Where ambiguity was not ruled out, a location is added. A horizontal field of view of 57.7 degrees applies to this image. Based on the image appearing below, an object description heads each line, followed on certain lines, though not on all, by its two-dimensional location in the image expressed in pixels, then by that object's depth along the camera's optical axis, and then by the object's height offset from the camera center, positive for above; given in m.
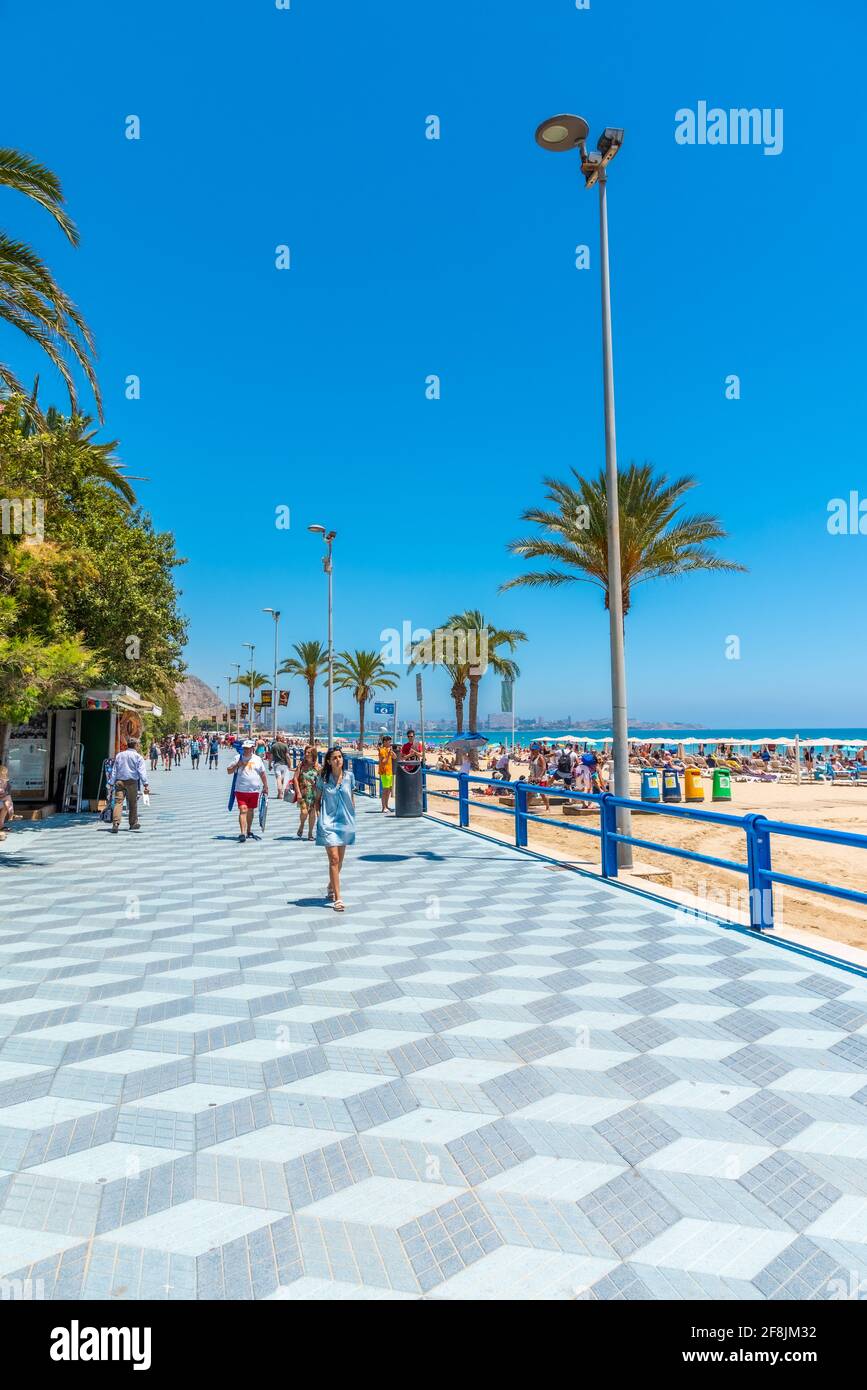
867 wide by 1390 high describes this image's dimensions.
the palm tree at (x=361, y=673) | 53.47 +4.37
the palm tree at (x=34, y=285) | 10.27 +6.40
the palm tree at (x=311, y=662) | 58.16 +5.60
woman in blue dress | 7.91 -0.81
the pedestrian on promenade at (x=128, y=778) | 14.61 -0.72
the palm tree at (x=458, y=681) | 40.73 +2.93
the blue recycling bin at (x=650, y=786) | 24.80 -1.63
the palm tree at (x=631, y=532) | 17.17 +4.52
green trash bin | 25.89 -1.63
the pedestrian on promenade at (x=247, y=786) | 13.33 -0.81
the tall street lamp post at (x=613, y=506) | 10.21 +3.10
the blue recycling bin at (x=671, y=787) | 25.48 -1.69
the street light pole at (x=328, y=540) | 28.10 +7.16
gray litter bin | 17.30 -1.22
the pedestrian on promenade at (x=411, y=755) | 17.28 -0.41
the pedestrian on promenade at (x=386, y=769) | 18.66 -0.76
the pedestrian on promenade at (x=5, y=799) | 12.83 -0.97
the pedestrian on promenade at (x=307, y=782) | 13.16 -0.75
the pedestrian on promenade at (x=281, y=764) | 23.03 -0.82
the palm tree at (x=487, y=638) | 42.44 +5.41
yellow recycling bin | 25.62 -1.66
